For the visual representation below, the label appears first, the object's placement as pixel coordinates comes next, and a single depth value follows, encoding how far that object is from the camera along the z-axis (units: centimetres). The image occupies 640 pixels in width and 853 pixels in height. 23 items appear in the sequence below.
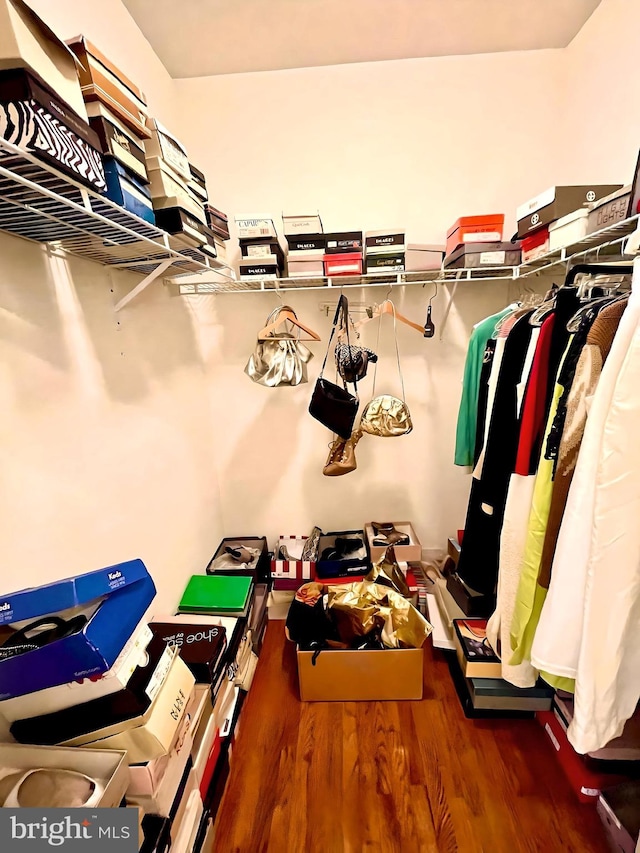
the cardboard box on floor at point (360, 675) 154
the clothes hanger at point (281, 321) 168
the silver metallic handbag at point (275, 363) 170
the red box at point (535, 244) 141
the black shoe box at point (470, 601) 167
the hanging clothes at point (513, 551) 104
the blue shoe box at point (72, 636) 64
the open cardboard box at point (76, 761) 73
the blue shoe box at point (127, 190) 87
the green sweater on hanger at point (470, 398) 153
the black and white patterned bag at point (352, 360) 171
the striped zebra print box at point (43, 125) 59
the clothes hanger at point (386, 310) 172
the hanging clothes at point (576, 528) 81
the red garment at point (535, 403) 101
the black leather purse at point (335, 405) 172
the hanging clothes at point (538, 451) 97
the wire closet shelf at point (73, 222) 68
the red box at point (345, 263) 166
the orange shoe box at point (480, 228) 158
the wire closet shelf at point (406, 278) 140
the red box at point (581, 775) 120
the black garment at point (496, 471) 114
